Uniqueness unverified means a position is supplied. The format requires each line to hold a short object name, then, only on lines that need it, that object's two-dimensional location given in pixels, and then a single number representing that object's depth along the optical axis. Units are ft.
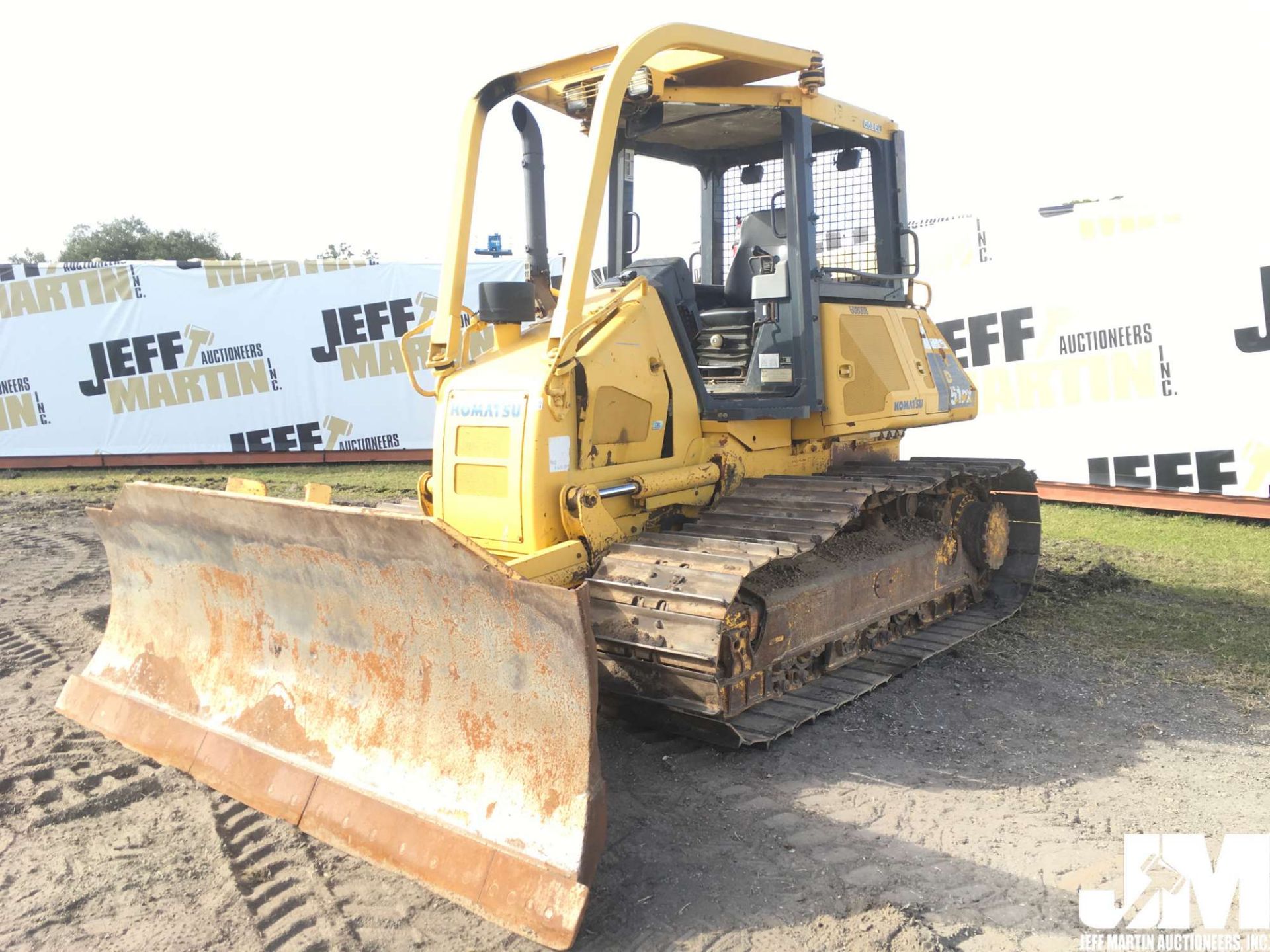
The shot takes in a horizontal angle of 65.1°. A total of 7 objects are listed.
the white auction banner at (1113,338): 32.27
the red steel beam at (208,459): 49.85
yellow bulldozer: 11.43
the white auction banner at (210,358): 49.65
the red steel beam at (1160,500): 32.30
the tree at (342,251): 125.80
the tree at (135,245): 122.42
